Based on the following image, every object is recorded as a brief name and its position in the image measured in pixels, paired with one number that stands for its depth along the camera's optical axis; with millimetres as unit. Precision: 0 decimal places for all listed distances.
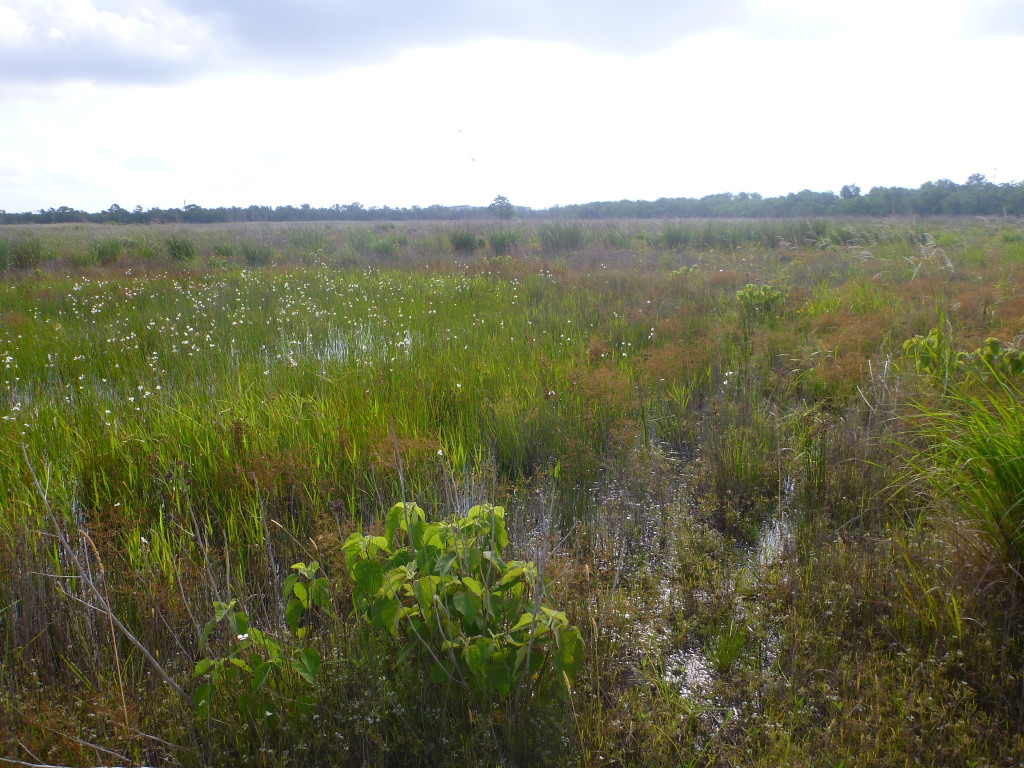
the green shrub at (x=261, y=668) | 1774
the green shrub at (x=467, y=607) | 1719
